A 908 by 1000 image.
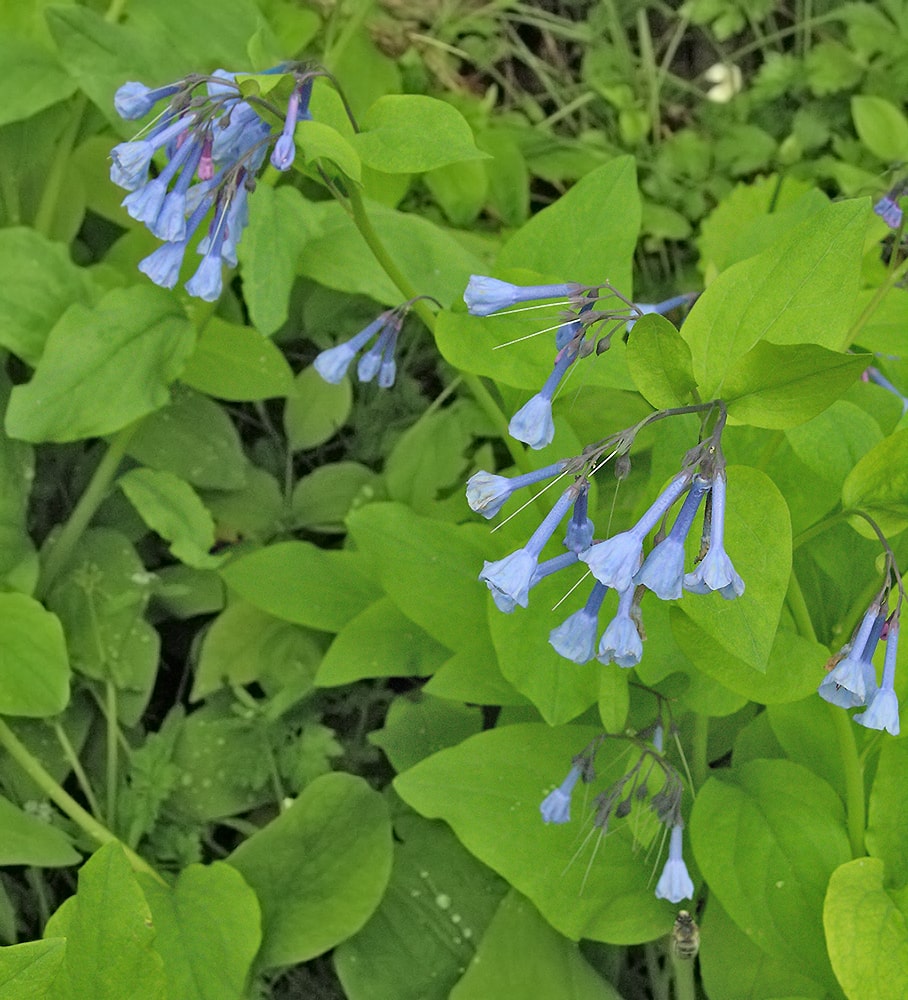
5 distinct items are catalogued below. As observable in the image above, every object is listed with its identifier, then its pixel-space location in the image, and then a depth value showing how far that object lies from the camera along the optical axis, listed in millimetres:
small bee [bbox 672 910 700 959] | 637
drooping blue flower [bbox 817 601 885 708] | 581
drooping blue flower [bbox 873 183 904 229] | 645
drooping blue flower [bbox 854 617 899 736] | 587
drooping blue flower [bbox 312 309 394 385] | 638
